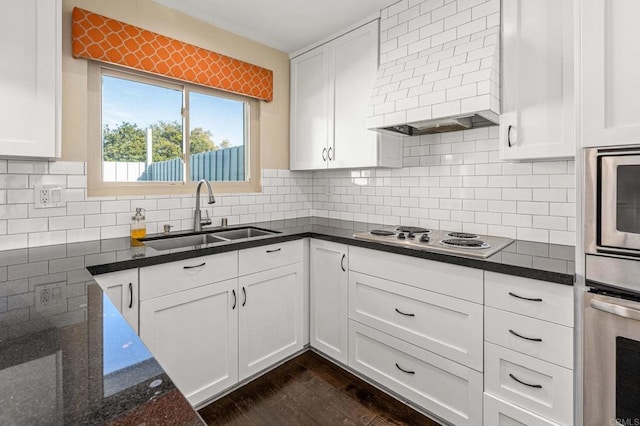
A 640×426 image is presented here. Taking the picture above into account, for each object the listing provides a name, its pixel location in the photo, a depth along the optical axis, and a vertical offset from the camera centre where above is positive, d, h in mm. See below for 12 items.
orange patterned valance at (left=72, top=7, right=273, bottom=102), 1938 +1045
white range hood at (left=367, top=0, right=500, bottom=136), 1764 +828
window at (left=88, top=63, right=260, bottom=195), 2160 +560
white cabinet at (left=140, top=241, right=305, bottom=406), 1737 -610
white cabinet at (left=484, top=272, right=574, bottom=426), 1373 -613
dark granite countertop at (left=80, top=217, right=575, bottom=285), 1450 -221
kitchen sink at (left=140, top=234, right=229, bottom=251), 2150 -200
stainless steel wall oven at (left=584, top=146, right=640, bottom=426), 1192 -283
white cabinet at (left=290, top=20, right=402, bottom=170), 2426 +840
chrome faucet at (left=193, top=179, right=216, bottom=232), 2391 -34
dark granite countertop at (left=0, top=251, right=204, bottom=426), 495 -287
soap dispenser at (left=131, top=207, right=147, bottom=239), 2074 -91
